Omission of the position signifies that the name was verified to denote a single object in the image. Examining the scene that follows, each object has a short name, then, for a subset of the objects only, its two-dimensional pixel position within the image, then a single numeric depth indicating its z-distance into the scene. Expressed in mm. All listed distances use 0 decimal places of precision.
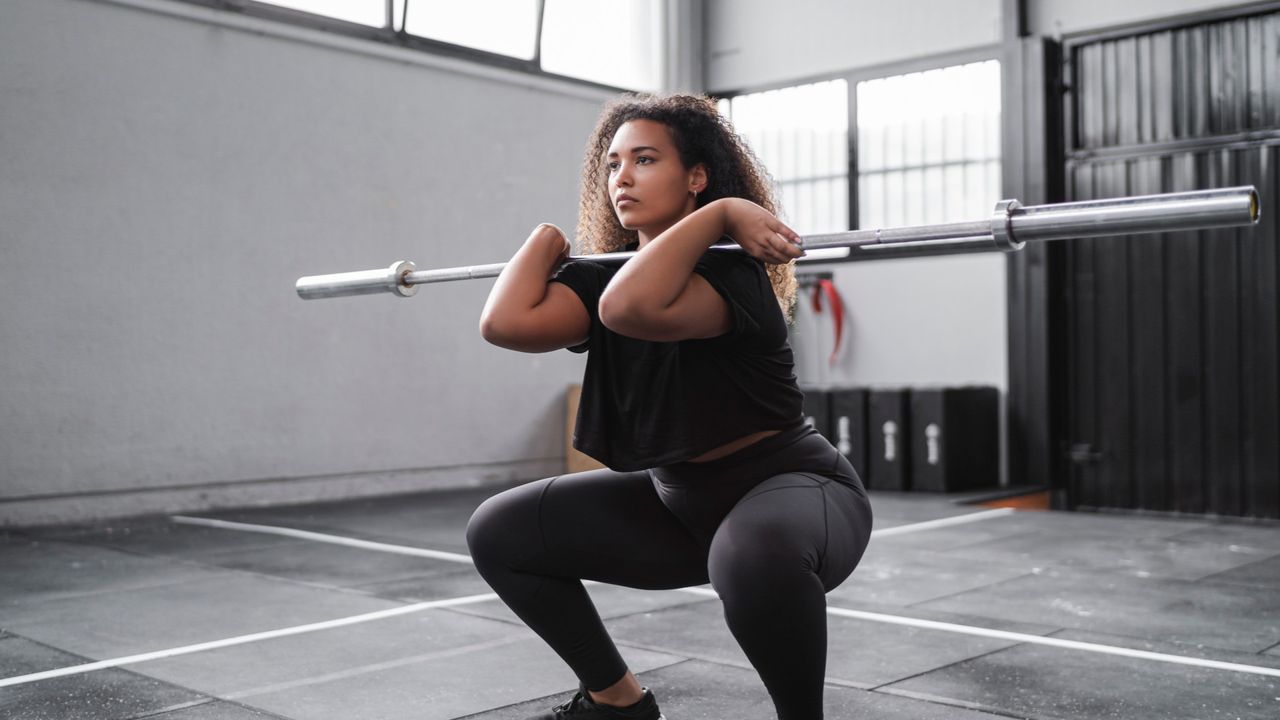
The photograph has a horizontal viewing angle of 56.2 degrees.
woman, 1570
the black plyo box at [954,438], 6285
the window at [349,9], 5871
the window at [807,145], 7215
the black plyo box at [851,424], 6566
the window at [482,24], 6383
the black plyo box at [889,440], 6422
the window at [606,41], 7078
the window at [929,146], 6617
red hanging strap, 7102
